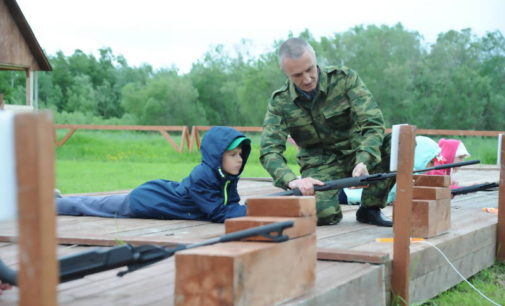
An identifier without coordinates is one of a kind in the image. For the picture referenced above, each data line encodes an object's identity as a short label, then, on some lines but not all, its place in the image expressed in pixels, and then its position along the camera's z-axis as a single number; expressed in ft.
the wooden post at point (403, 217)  9.55
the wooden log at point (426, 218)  11.79
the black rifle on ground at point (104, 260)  6.01
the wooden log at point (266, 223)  7.22
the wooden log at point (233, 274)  6.35
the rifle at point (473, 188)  15.94
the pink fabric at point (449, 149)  22.84
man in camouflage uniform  13.74
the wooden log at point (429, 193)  12.43
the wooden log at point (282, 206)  7.62
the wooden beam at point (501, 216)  14.38
